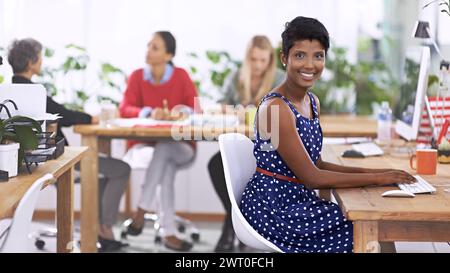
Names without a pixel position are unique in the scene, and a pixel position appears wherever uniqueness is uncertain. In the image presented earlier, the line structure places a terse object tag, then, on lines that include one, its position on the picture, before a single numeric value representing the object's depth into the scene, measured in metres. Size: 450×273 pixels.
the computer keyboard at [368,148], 3.83
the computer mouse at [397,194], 2.68
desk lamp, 3.71
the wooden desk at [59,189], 2.58
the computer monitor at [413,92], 3.68
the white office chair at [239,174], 2.88
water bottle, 4.44
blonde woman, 5.36
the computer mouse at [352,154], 3.72
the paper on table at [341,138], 4.98
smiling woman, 2.82
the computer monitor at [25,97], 3.30
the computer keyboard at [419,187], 2.76
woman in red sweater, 5.27
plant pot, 2.89
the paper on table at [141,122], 4.95
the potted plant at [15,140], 2.91
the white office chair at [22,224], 2.18
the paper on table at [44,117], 3.30
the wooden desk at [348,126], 4.88
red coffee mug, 3.24
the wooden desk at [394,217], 2.46
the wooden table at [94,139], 4.76
